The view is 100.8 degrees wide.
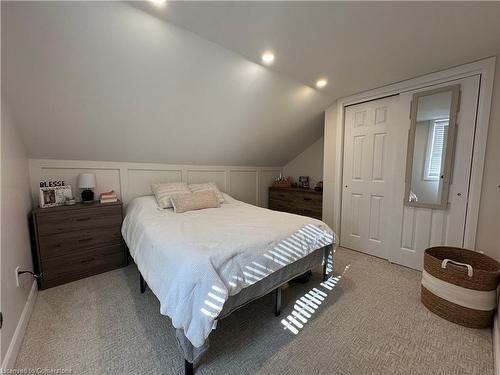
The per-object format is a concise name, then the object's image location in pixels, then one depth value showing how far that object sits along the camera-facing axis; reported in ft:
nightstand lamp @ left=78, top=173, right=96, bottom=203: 7.70
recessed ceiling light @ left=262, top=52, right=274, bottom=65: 6.17
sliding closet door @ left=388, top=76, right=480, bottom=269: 6.58
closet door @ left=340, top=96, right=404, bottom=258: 8.28
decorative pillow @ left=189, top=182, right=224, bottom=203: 9.77
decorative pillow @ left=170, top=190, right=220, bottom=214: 7.95
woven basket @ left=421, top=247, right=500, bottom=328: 4.89
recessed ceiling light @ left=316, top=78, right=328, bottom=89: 7.83
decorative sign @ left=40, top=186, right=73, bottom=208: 6.98
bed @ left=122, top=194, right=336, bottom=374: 3.63
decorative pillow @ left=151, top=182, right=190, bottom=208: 8.30
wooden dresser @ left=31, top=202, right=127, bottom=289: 6.47
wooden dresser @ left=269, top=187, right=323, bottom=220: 11.37
